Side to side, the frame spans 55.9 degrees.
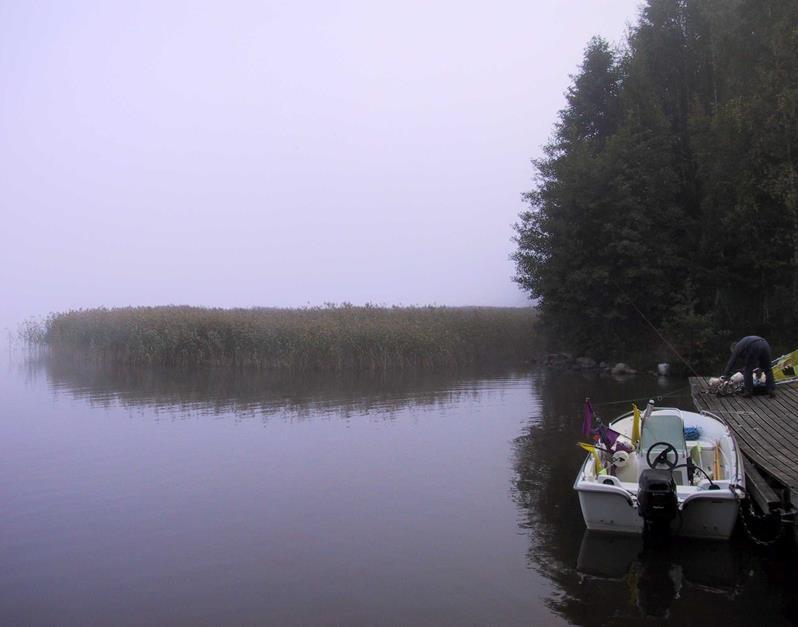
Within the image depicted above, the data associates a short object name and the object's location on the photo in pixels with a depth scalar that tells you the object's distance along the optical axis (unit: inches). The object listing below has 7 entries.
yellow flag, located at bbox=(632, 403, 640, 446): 390.3
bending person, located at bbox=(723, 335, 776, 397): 528.7
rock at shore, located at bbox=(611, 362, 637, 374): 1055.0
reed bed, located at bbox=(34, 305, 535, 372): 1075.9
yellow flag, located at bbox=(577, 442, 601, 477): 356.6
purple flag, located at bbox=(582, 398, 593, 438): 381.6
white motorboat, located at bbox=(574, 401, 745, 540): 309.3
